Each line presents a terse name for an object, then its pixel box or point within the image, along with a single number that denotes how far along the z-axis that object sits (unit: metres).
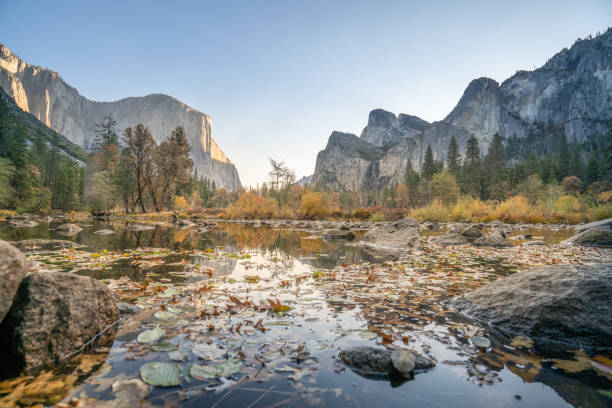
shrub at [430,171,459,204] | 35.44
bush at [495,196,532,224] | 23.14
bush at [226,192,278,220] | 33.97
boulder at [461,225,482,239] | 11.07
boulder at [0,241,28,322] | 1.82
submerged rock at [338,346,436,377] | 1.77
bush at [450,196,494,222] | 24.72
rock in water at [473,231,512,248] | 9.45
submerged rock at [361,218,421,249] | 9.70
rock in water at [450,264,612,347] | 2.42
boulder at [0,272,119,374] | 1.76
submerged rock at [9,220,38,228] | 13.61
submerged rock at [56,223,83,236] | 11.02
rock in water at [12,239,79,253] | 5.99
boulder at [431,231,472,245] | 10.51
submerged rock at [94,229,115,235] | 11.30
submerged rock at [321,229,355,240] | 12.38
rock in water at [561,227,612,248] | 9.99
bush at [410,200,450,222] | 27.64
